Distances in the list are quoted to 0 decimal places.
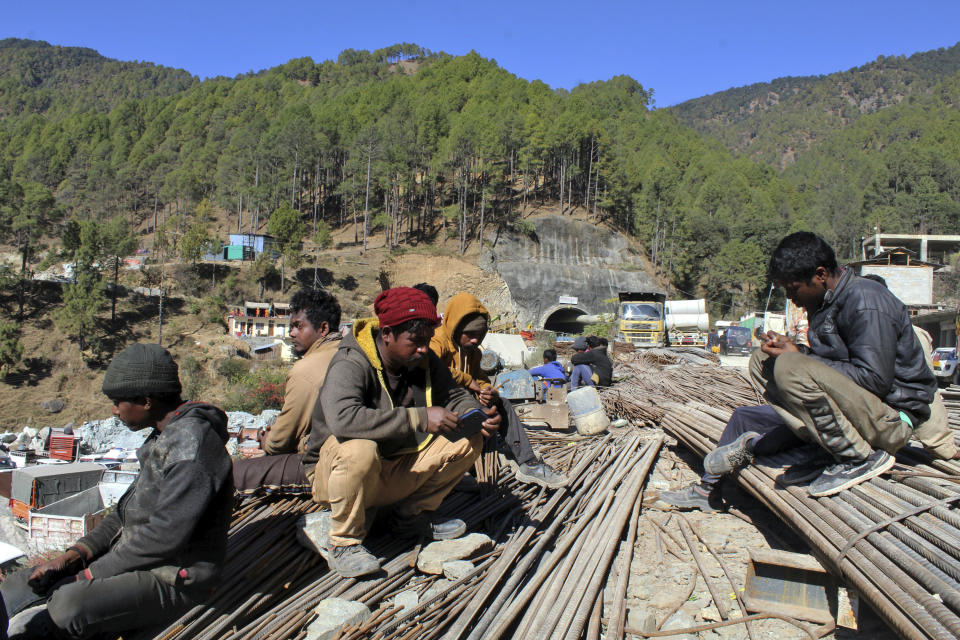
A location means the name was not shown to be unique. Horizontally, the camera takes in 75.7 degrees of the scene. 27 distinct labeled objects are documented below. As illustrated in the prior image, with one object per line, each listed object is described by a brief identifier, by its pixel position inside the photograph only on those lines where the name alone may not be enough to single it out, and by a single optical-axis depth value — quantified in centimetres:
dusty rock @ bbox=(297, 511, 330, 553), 301
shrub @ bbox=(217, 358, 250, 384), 3138
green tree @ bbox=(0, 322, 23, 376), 3139
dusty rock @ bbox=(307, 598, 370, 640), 237
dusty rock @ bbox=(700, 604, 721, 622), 291
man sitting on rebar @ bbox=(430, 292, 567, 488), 419
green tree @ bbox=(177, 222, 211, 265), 4325
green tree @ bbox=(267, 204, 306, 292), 4481
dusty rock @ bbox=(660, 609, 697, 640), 280
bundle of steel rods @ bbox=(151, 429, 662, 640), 245
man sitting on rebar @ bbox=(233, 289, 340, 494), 371
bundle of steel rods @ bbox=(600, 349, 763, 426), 776
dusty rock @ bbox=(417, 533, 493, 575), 296
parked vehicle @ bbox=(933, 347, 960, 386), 1327
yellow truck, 2545
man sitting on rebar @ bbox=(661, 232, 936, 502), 304
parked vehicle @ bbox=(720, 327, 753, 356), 2766
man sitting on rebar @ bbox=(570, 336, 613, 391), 882
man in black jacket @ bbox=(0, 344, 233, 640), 210
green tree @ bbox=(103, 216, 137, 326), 4004
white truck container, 3219
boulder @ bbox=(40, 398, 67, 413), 2966
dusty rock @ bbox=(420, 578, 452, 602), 276
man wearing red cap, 278
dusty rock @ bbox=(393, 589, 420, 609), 269
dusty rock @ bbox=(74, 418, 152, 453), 1453
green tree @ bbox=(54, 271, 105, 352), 3488
